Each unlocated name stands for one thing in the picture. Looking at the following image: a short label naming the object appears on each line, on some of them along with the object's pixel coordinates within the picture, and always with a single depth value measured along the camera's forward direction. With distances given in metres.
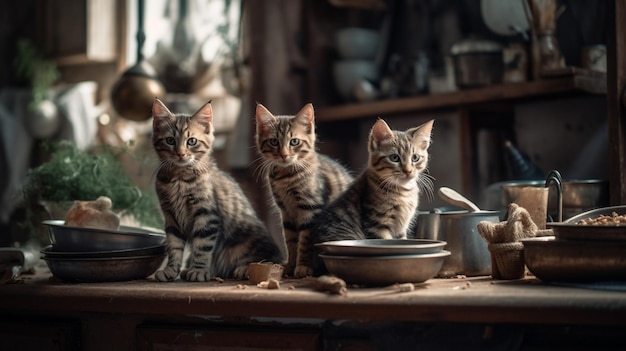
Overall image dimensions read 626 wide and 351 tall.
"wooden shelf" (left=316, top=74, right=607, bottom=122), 2.74
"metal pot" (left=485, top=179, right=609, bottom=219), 2.40
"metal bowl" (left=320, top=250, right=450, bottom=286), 1.86
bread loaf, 2.33
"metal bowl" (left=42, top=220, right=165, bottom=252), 2.21
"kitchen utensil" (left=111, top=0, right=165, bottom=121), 3.97
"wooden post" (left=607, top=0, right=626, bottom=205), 2.31
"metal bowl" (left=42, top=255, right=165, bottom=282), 2.18
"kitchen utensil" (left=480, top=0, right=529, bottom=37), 3.12
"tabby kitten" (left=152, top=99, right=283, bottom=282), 2.24
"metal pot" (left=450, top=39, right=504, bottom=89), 3.03
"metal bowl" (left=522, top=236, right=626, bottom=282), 1.76
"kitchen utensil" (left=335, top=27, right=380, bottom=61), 3.71
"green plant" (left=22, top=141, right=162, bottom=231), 2.87
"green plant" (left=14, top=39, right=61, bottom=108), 5.24
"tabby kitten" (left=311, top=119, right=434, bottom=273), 2.18
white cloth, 5.11
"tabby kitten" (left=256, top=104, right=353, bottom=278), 2.24
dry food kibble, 1.84
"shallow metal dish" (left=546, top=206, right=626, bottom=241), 1.75
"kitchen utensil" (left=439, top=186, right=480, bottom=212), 2.28
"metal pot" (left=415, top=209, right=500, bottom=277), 2.17
